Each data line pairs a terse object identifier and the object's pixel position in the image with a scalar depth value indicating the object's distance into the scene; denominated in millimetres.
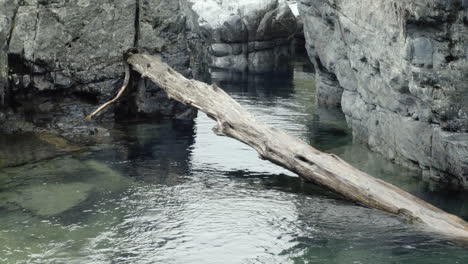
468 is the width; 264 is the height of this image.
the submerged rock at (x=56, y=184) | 11859
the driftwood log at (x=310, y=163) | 10922
